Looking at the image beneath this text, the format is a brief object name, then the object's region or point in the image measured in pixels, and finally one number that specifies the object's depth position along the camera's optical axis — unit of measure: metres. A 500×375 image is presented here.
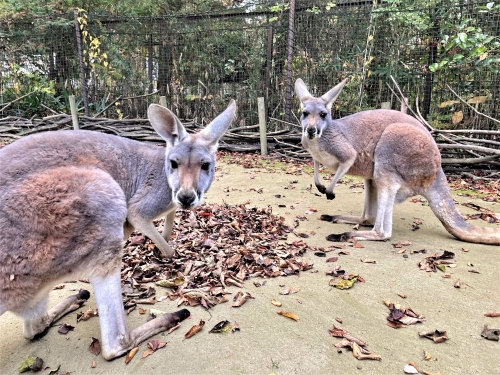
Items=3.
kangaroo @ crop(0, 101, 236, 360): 1.63
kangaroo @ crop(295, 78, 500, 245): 3.33
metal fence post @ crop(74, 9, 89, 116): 8.66
